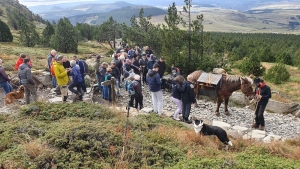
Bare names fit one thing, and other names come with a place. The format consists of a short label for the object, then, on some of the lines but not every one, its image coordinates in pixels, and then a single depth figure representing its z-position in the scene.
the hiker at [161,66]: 13.72
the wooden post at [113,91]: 10.15
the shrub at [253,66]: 24.78
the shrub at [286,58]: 35.38
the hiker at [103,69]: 11.49
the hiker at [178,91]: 9.04
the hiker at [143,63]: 14.49
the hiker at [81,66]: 11.35
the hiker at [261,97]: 9.05
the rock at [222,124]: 9.55
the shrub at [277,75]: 22.80
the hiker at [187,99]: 9.08
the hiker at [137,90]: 9.62
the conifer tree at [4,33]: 40.66
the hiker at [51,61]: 11.38
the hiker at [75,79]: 9.87
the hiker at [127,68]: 12.82
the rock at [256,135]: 8.50
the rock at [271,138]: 8.04
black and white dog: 7.06
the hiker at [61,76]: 9.22
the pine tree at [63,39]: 35.59
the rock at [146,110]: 10.43
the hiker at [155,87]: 9.69
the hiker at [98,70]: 12.46
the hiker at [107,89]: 10.79
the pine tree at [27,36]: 39.50
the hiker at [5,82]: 9.61
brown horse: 10.76
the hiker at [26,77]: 9.04
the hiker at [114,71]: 11.68
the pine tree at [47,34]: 42.66
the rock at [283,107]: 12.97
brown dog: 9.56
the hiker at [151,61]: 13.97
